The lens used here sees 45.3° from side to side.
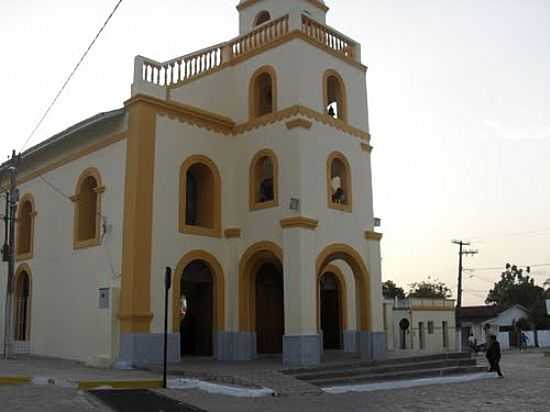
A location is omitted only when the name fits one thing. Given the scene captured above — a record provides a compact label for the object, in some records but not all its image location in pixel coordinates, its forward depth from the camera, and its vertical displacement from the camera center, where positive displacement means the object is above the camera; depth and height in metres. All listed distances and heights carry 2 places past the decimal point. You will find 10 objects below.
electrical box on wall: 17.30 +0.28
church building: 17.05 +2.72
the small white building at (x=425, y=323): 37.78 -1.04
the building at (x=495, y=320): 52.62 -1.30
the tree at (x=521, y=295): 59.81 +1.18
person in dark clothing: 18.36 -1.37
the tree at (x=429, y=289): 75.62 +2.00
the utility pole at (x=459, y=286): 38.50 +1.32
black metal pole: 13.07 +0.51
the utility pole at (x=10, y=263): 19.47 +1.37
